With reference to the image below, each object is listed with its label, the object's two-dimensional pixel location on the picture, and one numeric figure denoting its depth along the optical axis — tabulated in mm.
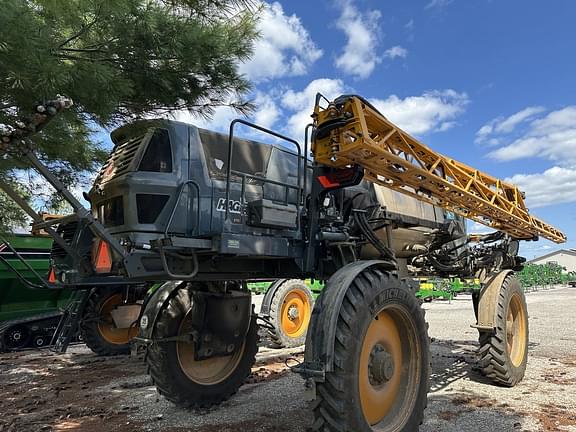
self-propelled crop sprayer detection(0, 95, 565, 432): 3568
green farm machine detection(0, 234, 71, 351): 9430
